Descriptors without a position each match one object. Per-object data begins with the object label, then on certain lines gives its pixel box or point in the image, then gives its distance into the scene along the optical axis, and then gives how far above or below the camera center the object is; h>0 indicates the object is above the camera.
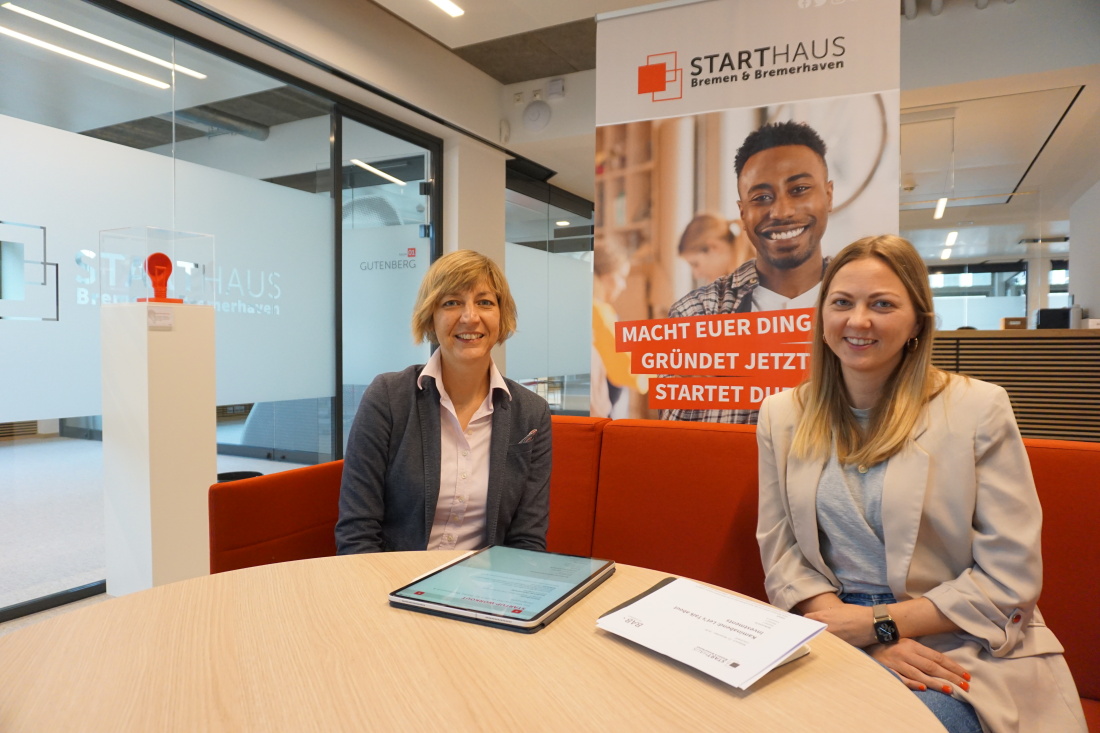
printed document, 0.85 -0.41
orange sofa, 1.58 -0.48
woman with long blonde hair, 1.29 -0.36
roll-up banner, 2.95 +0.76
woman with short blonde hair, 1.66 -0.27
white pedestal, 2.74 -0.44
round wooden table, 0.75 -0.43
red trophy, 2.82 +0.29
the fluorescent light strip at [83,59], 2.89 +1.35
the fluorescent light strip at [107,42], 2.94 +1.48
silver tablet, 1.01 -0.41
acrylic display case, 2.98 +0.35
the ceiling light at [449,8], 3.96 +2.04
